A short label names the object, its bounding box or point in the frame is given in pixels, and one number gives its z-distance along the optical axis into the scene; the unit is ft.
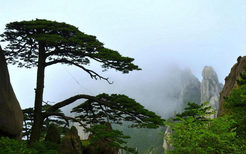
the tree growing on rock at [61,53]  46.50
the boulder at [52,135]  52.06
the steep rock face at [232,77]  86.33
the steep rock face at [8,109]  36.45
